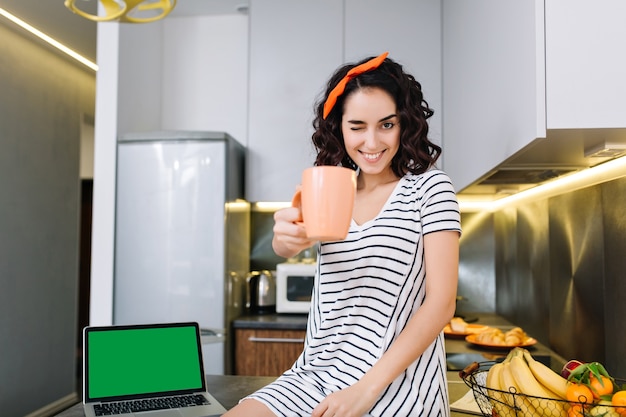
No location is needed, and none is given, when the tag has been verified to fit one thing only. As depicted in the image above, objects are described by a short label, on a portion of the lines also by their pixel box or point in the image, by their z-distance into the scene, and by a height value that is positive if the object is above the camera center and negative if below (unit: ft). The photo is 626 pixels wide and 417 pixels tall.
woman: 3.22 -0.30
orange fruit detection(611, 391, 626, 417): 2.60 -0.77
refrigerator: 8.89 -0.17
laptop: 3.60 -0.94
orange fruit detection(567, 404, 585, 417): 2.65 -0.82
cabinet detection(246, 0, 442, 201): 9.75 +2.79
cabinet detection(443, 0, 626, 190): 3.39 +0.95
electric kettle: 10.09 -1.17
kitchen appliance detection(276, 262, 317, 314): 9.71 -1.03
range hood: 3.60 +0.51
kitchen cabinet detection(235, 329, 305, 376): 9.00 -1.90
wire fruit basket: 2.65 -0.84
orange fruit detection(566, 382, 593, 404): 2.72 -0.77
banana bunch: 2.81 -0.82
